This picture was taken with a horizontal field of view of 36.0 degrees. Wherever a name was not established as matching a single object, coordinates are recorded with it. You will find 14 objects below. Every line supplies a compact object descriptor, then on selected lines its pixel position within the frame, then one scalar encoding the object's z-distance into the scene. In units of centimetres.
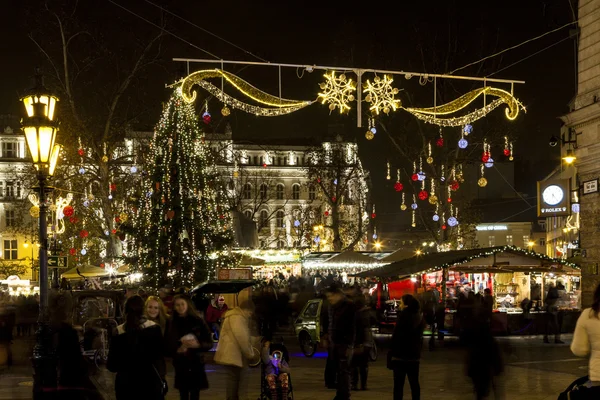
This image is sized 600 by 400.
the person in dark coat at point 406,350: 1080
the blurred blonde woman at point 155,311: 960
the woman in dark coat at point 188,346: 988
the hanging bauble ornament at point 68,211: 3189
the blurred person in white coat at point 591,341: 704
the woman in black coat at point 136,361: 770
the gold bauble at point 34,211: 2783
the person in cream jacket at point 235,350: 1004
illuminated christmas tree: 3284
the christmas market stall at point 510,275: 2716
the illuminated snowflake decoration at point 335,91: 1838
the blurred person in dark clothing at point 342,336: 1161
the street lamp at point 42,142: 1223
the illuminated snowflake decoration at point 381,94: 1880
